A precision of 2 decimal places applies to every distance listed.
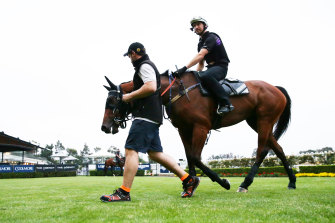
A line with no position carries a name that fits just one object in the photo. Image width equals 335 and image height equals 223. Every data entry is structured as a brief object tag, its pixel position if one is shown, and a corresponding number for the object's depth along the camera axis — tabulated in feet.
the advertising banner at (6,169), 98.48
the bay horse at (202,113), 16.58
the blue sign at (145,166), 115.79
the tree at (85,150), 494.26
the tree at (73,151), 438.40
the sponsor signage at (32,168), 99.60
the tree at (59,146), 481.46
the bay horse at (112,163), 99.35
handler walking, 15.01
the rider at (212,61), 18.38
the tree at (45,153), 386.81
